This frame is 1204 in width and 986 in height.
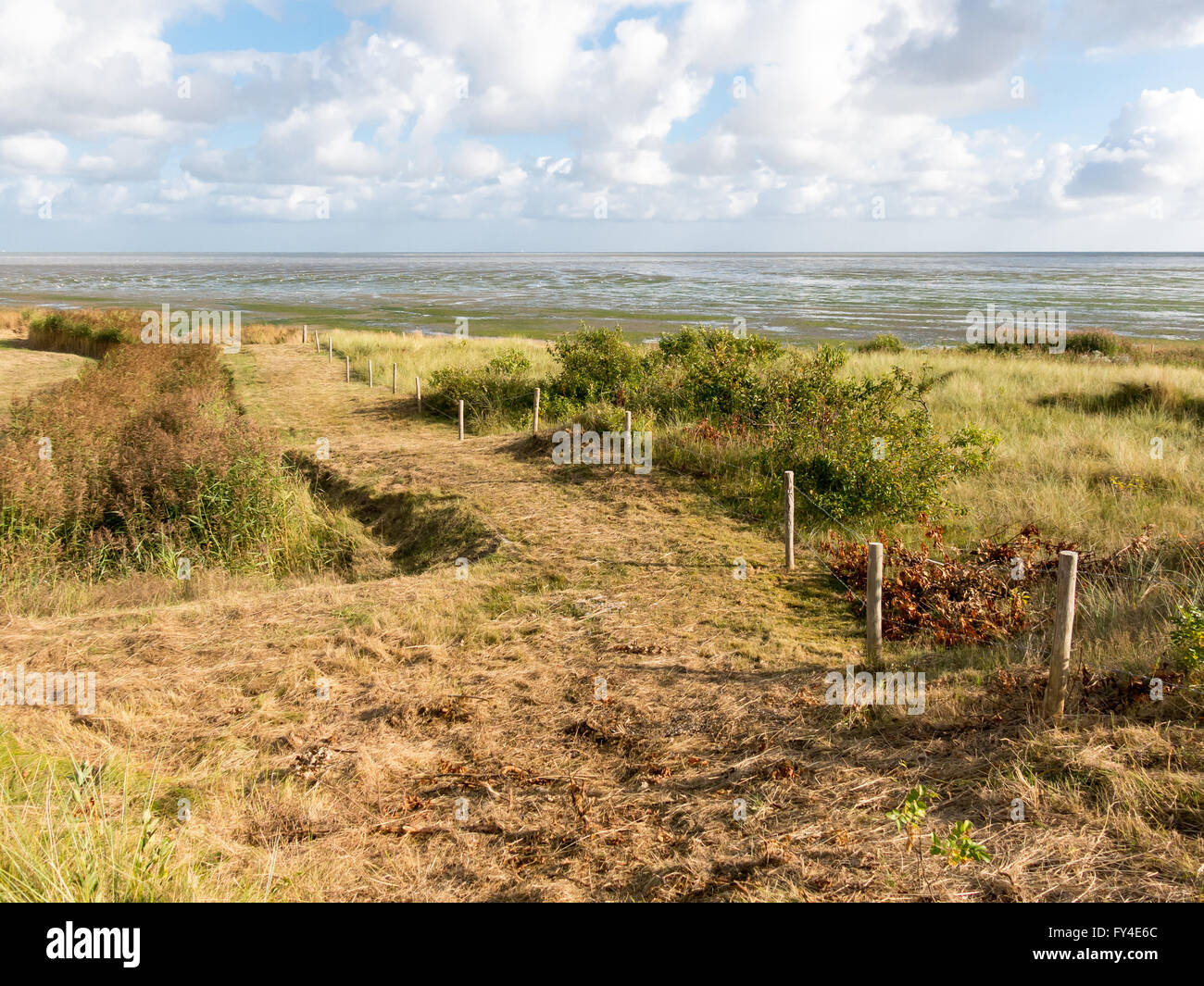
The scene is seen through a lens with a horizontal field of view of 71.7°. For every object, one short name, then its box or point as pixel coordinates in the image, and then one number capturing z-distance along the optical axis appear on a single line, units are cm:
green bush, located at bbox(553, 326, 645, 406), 1909
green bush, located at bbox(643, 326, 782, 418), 1512
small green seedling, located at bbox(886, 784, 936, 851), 401
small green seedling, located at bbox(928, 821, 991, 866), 373
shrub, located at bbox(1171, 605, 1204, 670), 533
